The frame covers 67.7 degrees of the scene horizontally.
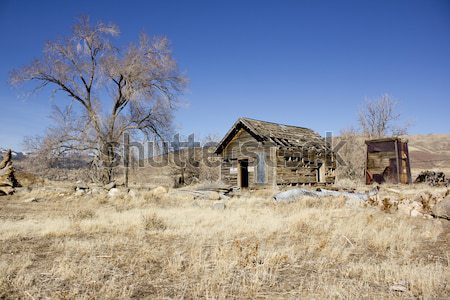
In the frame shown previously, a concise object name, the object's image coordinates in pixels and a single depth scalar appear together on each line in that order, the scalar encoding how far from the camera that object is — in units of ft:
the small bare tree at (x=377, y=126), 111.35
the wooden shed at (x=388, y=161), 72.13
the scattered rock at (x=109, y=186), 60.96
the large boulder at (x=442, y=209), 29.50
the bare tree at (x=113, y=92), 69.25
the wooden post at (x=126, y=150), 73.31
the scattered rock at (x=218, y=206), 38.96
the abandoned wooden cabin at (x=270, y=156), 61.77
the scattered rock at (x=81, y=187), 60.10
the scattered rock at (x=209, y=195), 50.75
